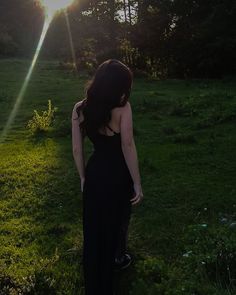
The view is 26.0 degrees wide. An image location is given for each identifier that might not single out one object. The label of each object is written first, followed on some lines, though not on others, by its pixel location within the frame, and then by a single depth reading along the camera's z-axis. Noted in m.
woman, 4.77
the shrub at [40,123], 14.24
